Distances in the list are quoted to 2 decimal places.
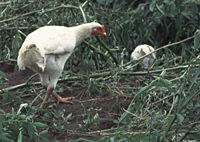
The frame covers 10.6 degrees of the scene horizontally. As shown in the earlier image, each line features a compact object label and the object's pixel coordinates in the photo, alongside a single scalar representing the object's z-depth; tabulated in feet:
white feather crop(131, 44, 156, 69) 31.94
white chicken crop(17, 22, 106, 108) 22.40
